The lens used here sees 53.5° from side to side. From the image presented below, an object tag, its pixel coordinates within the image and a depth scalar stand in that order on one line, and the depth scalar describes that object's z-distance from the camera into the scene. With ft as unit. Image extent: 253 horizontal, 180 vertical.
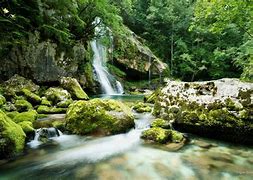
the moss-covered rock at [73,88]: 41.73
